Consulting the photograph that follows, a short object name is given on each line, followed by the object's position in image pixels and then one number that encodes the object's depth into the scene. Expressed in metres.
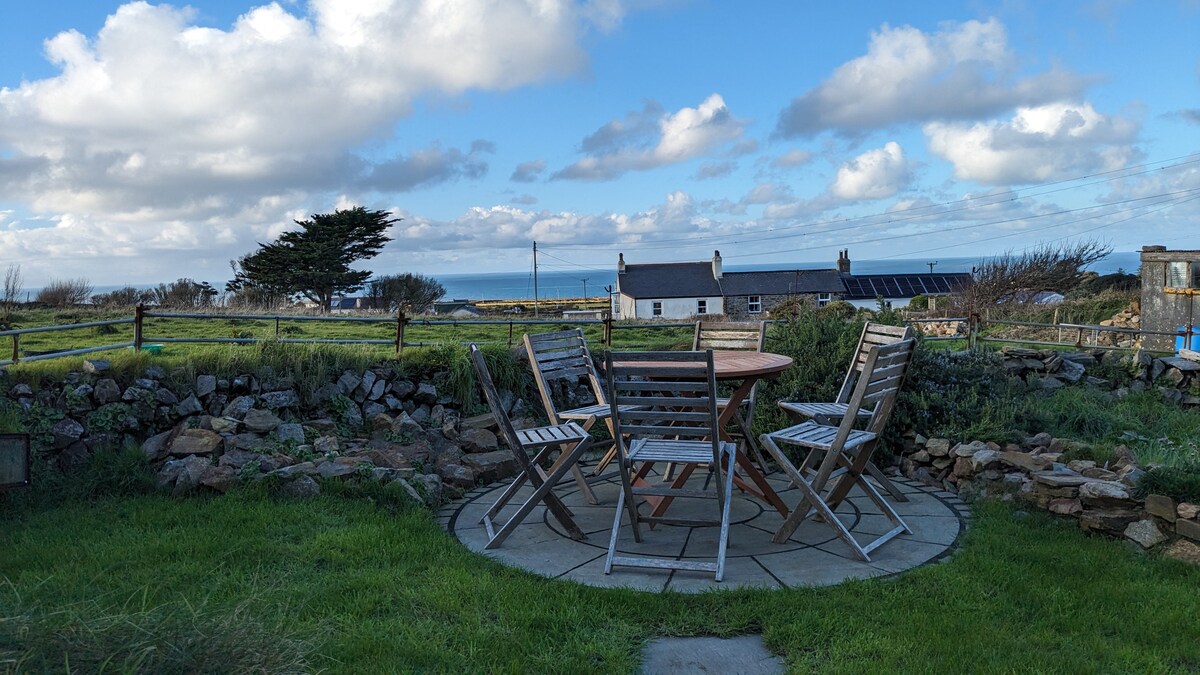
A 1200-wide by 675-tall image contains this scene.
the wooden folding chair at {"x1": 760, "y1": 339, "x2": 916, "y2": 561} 4.28
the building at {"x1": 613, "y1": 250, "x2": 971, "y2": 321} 46.06
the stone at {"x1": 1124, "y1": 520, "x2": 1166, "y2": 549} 4.26
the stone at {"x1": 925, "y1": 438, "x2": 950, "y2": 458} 5.82
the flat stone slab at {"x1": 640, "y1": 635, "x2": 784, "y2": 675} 3.06
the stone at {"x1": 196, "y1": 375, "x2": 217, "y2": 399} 6.73
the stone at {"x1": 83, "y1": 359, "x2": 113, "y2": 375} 6.36
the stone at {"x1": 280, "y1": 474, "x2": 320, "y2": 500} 5.23
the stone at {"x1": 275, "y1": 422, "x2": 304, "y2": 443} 6.42
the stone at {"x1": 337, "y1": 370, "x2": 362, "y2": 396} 7.23
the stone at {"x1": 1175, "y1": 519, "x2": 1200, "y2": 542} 4.12
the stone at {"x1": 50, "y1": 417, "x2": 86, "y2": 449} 5.91
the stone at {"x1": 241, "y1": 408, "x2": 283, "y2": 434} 6.43
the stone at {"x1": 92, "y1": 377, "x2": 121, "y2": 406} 6.27
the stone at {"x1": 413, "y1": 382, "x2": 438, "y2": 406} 7.51
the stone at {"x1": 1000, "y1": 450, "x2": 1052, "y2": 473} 5.23
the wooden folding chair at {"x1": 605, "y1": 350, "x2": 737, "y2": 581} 4.09
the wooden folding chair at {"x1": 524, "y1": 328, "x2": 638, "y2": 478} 5.66
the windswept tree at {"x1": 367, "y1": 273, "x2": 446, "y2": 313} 31.84
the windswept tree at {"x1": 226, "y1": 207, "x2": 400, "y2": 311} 35.19
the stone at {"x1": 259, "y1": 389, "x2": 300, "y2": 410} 6.88
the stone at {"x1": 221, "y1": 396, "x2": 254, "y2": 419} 6.68
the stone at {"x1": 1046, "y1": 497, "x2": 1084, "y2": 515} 4.67
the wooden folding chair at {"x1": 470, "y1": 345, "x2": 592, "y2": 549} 4.49
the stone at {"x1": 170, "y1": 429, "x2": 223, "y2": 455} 5.89
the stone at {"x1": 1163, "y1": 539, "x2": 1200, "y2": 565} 4.09
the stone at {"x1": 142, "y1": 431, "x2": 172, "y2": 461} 5.90
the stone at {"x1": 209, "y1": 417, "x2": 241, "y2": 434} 6.28
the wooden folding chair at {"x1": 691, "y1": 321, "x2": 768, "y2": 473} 6.57
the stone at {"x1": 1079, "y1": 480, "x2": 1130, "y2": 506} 4.47
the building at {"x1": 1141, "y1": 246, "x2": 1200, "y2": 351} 19.62
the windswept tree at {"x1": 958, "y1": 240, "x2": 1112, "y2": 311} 26.38
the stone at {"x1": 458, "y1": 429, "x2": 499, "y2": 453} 6.57
